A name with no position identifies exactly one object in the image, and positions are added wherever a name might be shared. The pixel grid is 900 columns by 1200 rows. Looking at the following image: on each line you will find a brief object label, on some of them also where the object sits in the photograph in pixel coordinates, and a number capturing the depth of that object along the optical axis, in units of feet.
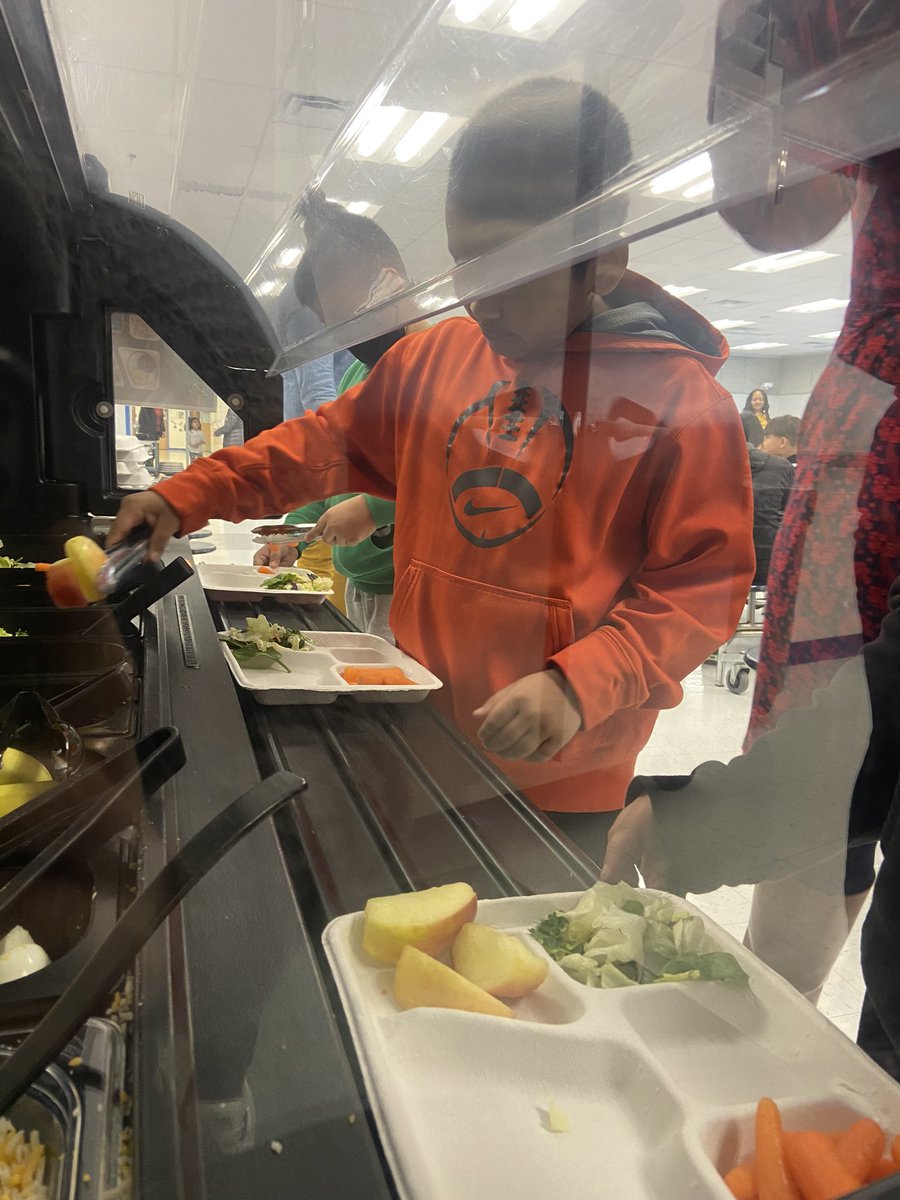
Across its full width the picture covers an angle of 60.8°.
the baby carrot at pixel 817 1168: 1.09
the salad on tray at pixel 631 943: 1.43
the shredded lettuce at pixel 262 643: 3.02
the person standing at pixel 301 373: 2.52
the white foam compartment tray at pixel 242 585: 4.29
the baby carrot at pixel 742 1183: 1.08
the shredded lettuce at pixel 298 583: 4.47
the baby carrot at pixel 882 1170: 1.10
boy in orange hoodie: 1.57
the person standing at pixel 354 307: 2.15
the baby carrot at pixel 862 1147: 1.13
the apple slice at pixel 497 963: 1.46
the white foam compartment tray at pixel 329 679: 2.78
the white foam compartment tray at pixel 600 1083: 1.13
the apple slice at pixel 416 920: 1.51
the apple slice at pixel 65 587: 2.30
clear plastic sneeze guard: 1.08
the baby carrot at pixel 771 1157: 1.08
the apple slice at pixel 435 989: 1.39
